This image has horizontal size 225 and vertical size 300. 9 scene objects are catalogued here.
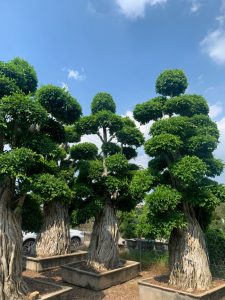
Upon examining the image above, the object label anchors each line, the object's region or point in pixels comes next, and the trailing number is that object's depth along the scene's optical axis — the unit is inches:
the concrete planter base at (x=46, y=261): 261.3
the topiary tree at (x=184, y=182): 176.8
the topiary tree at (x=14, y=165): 148.0
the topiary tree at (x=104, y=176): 227.9
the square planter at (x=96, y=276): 207.3
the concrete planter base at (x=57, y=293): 155.7
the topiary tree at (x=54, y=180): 157.7
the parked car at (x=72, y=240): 349.4
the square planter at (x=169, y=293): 166.4
